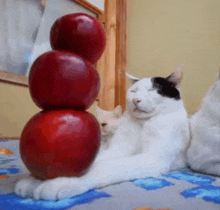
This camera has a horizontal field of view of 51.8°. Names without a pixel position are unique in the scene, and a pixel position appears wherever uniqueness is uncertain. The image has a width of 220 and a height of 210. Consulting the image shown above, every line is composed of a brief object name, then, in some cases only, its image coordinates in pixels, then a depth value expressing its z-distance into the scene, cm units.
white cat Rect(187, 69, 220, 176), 66
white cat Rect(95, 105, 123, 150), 100
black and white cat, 49
